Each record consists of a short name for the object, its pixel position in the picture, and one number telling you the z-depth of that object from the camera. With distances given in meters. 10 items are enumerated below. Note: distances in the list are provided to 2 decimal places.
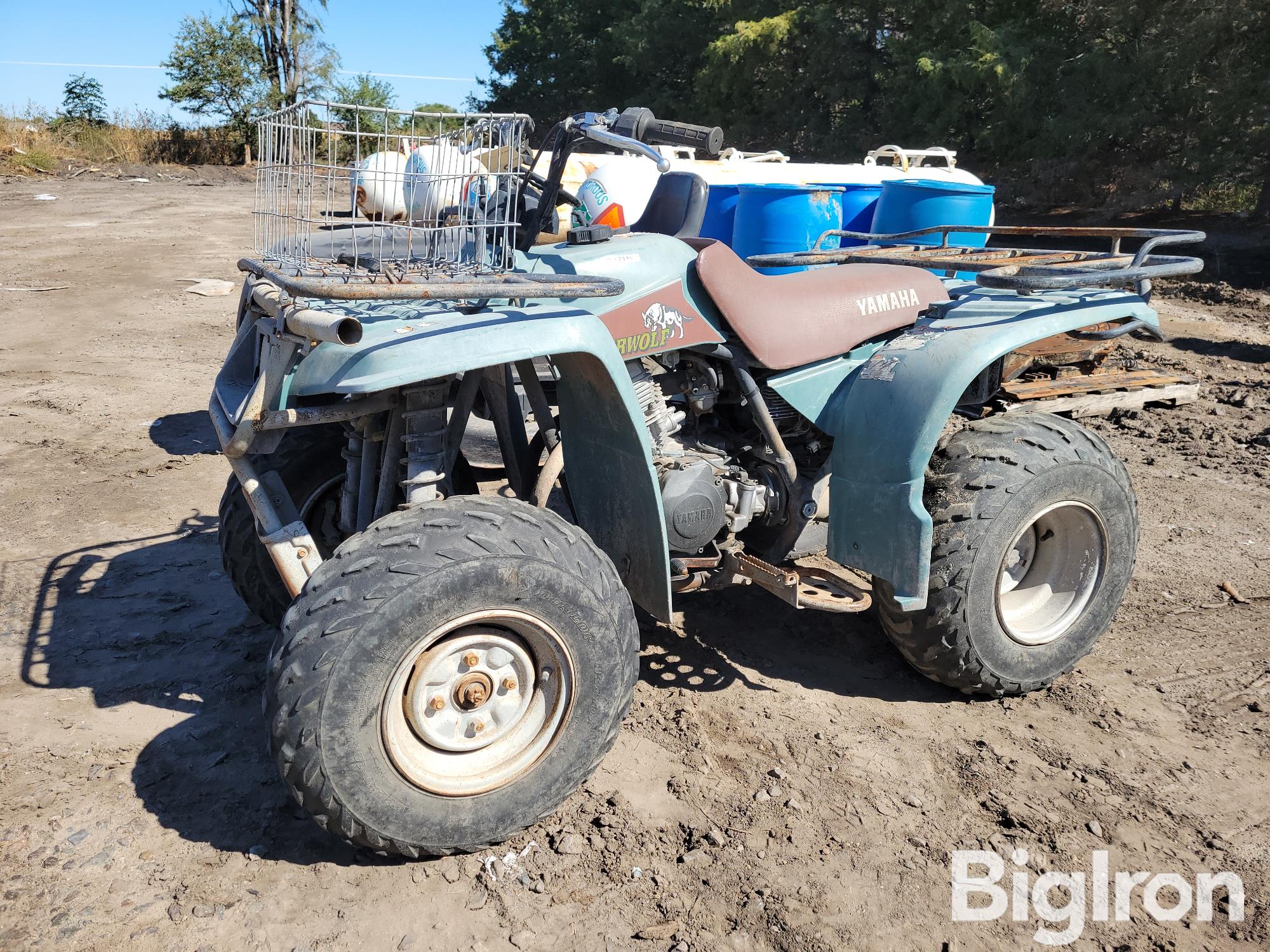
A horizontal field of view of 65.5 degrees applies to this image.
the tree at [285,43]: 30.45
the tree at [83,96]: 30.77
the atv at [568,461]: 2.42
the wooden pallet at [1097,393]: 4.13
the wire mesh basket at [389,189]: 2.75
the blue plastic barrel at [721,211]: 7.93
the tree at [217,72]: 29.02
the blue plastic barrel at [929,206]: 7.46
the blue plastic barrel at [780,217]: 7.41
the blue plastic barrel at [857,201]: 8.37
